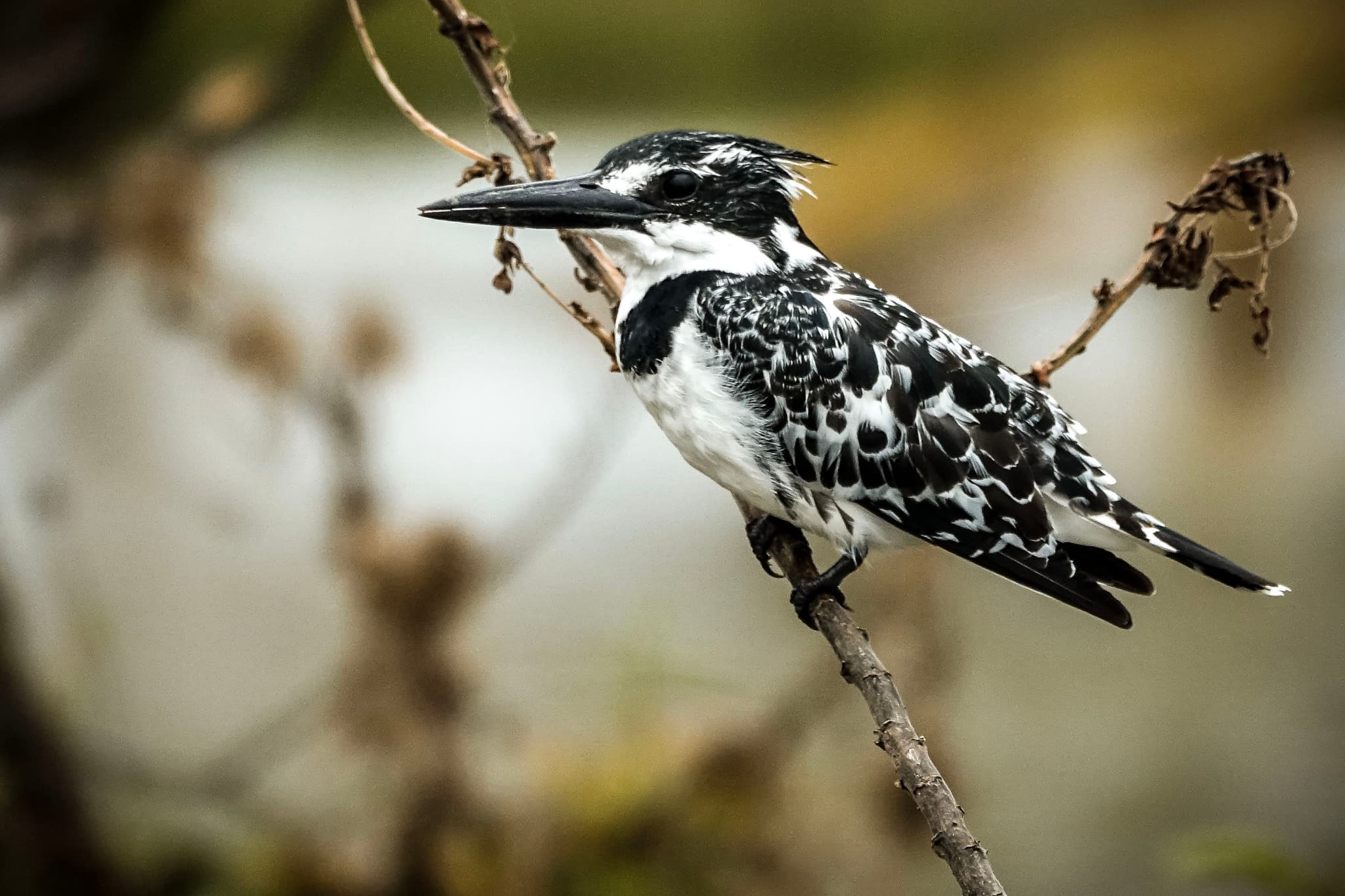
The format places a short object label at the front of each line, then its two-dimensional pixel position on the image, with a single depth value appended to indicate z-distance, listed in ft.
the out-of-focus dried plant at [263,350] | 20.51
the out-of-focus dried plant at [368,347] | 20.40
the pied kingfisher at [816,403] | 19.74
